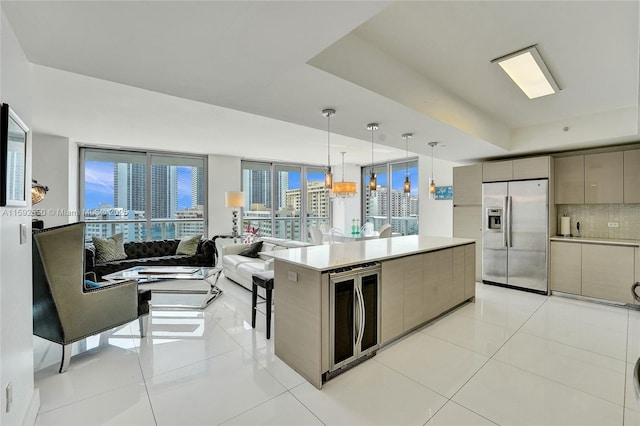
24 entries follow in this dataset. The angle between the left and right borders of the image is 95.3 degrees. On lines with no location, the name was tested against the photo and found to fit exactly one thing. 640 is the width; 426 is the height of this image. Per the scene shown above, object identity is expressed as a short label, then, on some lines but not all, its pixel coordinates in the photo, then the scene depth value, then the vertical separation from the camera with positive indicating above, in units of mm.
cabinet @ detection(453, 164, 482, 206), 5184 +542
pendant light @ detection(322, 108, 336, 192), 2887 +1016
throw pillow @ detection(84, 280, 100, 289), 2906 -719
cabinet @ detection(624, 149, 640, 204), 3932 +527
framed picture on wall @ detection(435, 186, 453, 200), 6523 +498
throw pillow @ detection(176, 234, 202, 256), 5891 -641
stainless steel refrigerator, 4480 -302
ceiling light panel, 2443 +1333
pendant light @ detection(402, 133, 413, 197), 3742 +1019
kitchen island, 2201 -744
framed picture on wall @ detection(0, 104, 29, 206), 1333 +281
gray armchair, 2273 -669
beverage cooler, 2246 -822
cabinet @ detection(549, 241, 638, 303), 3865 -768
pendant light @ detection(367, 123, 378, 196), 4418 +478
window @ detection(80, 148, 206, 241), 6203 +449
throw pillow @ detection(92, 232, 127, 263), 5080 -627
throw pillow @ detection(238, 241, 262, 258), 5504 -686
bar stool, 3041 -787
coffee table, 3881 -850
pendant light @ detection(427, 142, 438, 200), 4656 +427
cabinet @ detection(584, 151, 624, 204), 4070 +536
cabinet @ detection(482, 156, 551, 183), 4473 +744
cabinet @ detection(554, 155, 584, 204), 4406 +547
